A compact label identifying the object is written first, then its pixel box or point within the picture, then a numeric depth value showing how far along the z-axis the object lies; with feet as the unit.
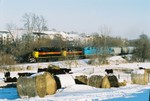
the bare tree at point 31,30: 251.56
